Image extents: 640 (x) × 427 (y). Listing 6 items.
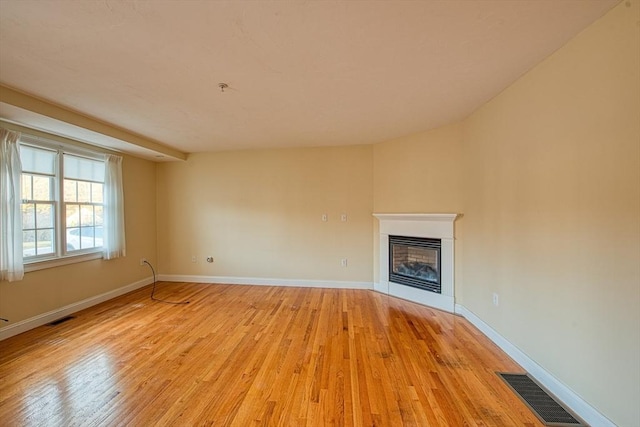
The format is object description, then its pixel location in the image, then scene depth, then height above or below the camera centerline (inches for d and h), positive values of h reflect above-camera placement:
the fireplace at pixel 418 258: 132.8 -27.3
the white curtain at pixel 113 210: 150.8 +2.0
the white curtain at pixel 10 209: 102.8 +1.9
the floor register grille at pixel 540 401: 63.4 -53.5
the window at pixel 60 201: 116.6 +6.6
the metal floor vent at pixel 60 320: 119.0 -53.2
